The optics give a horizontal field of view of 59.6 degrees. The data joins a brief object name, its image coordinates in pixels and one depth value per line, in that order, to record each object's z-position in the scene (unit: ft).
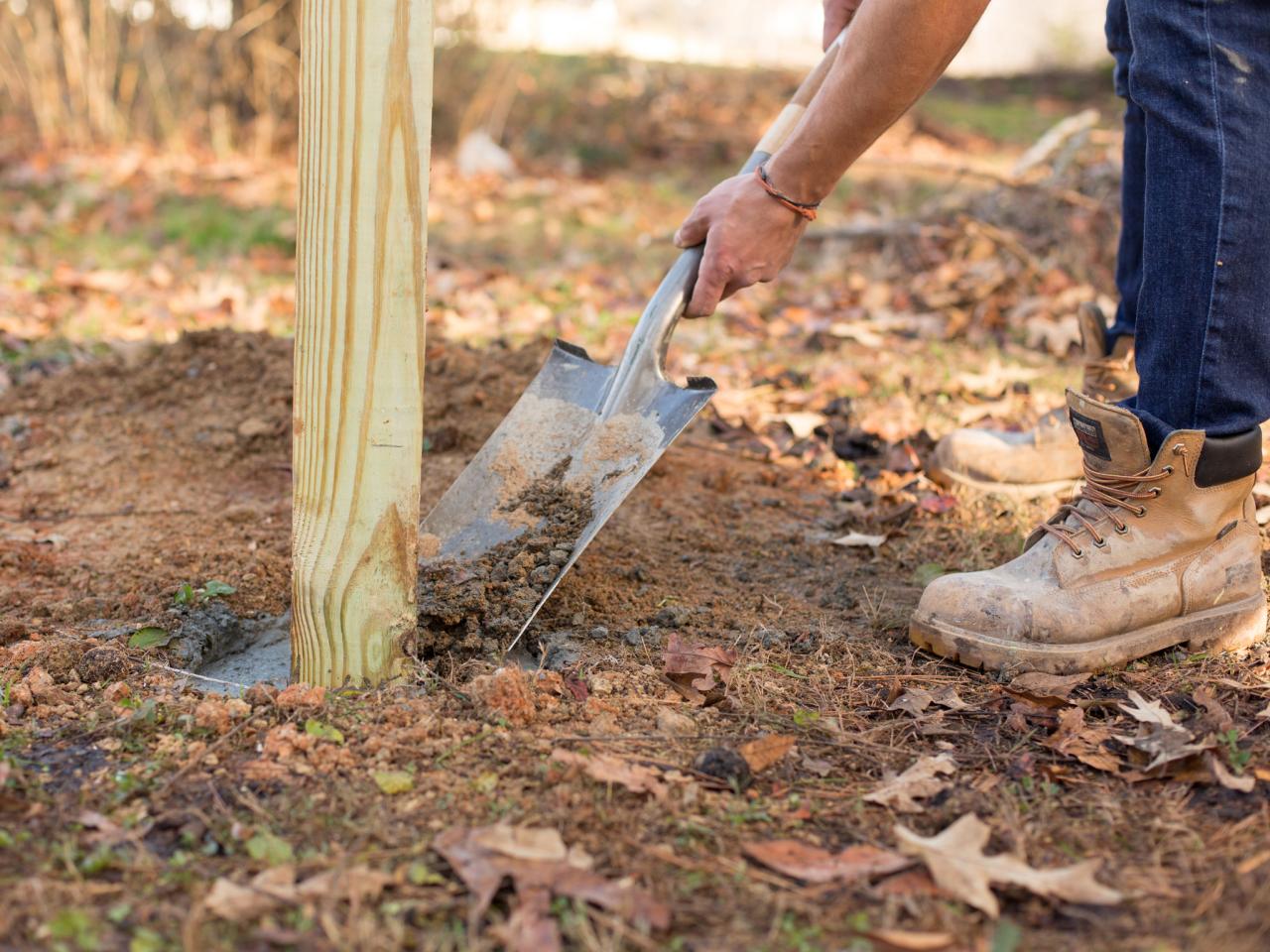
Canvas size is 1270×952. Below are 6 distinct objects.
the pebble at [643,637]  6.75
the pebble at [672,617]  7.06
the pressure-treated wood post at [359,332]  5.08
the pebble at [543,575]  6.65
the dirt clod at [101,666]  6.07
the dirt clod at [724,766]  5.19
